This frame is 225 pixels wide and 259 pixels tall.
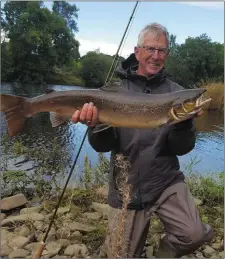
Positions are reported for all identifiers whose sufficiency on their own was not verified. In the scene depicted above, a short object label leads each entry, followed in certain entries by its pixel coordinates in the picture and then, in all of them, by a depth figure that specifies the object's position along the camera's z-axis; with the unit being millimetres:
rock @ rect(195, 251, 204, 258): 2679
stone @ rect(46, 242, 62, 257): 2604
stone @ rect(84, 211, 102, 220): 3222
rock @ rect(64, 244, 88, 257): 2616
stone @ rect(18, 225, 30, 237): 2883
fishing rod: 2248
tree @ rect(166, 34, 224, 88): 25465
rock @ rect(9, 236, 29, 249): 2686
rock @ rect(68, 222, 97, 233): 2925
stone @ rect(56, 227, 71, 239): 2823
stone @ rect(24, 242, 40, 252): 2639
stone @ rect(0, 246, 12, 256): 2615
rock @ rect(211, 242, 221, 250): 2780
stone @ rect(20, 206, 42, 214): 3412
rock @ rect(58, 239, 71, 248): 2729
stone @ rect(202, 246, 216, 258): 2684
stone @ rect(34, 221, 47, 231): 3007
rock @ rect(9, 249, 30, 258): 2541
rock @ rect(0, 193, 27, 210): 3642
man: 2055
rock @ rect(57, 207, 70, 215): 3269
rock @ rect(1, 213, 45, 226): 3159
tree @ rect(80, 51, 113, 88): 22666
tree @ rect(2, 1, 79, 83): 31586
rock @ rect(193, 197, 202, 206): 3612
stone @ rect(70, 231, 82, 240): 2831
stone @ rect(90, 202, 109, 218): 3359
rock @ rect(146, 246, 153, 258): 2645
